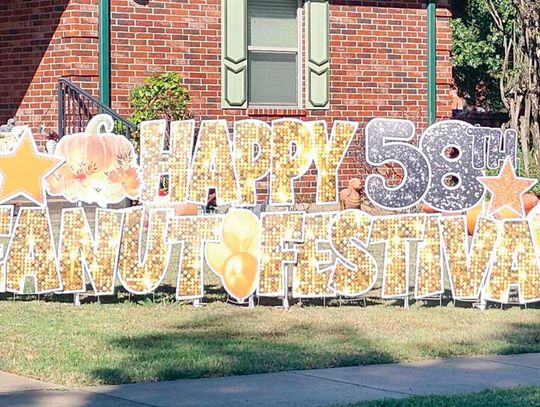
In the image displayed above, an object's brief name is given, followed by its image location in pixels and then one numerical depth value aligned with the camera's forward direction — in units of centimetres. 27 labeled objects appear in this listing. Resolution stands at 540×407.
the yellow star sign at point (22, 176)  1135
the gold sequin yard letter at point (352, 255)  1125
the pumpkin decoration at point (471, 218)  1471
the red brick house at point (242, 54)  1680
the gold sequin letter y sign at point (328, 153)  1143
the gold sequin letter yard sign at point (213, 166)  1140
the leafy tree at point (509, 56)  2114
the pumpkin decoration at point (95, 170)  1154
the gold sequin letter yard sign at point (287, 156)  1142
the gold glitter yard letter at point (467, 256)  1129
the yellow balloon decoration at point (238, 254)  1119
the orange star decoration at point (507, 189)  1158
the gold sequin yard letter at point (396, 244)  1128
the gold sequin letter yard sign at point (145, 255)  1127
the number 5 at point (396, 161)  1139
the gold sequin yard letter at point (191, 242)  1117
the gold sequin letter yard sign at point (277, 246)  1120
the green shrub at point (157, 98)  1670
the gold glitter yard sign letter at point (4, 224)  1134
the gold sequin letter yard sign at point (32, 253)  1130
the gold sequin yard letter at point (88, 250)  1128
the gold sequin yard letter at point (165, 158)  1144
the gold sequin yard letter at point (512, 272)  1124
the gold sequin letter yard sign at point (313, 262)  1122
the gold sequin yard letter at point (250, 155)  1139
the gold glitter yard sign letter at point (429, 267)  1132
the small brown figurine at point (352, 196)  1683
